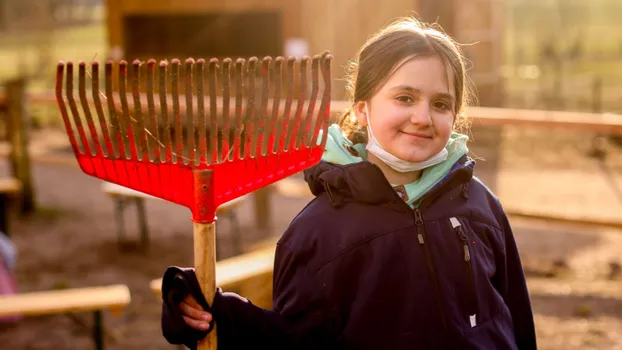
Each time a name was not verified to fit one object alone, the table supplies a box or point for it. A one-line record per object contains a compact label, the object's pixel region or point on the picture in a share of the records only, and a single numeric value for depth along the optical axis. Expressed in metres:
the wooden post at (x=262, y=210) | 6.90
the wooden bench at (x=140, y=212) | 5.80
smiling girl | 1.68
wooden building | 10.88
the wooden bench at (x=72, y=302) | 3.21
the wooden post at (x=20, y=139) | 7.58
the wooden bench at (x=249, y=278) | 2.99
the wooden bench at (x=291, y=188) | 6.25
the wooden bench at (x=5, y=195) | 5.40
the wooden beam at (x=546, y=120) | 4.98
